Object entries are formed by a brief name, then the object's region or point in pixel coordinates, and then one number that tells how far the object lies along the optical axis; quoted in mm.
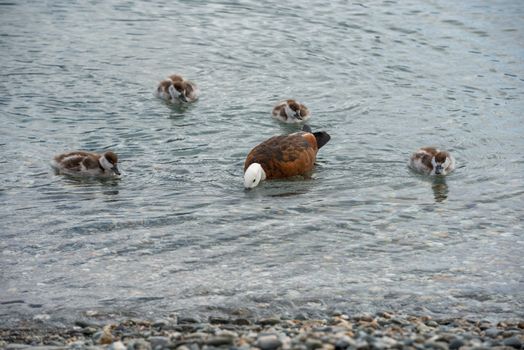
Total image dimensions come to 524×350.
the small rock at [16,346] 13477
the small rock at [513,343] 13172
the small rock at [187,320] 14823
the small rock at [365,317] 14867
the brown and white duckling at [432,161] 23031
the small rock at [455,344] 12727
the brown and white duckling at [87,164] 22922
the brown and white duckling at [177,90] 28703
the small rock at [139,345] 12680
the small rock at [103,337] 13594
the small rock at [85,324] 14687
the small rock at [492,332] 14008
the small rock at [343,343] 12148
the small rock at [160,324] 14526
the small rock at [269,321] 14641
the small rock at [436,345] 12461
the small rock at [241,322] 14789
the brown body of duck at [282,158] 22984
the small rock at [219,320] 14891
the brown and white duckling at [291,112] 27167
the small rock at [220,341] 12547
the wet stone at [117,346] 12734
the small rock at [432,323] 14695
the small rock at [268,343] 12250
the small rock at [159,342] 12680
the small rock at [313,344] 12084
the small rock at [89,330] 14336
